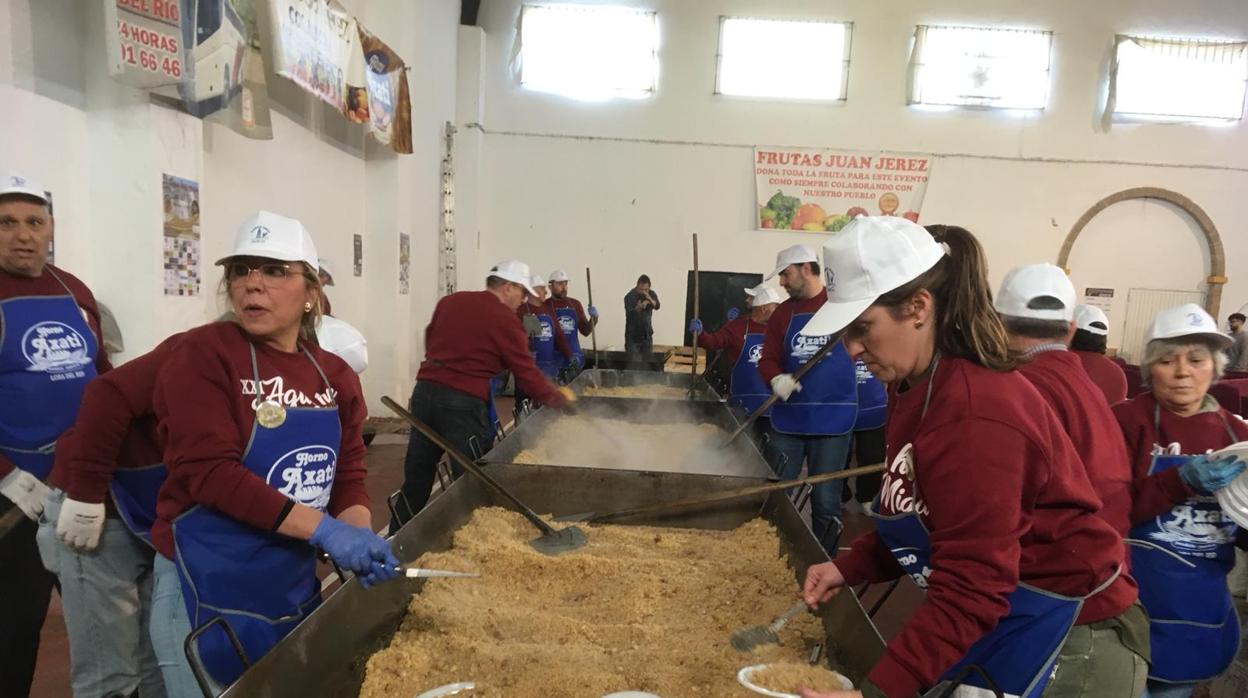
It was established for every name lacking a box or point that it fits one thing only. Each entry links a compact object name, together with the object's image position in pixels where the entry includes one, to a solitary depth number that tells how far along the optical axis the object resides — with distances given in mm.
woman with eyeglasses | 1469
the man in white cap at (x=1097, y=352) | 2668
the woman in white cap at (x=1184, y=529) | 1809
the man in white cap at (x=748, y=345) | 5172
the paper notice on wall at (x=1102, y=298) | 10977
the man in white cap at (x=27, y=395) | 2160
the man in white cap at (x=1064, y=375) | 1492
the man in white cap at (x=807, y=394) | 3670
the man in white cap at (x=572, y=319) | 7797
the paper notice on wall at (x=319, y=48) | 4613
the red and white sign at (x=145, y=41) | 3117
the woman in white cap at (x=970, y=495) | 1067
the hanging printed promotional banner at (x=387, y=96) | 6508
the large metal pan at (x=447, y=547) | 1475
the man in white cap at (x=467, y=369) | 3861
